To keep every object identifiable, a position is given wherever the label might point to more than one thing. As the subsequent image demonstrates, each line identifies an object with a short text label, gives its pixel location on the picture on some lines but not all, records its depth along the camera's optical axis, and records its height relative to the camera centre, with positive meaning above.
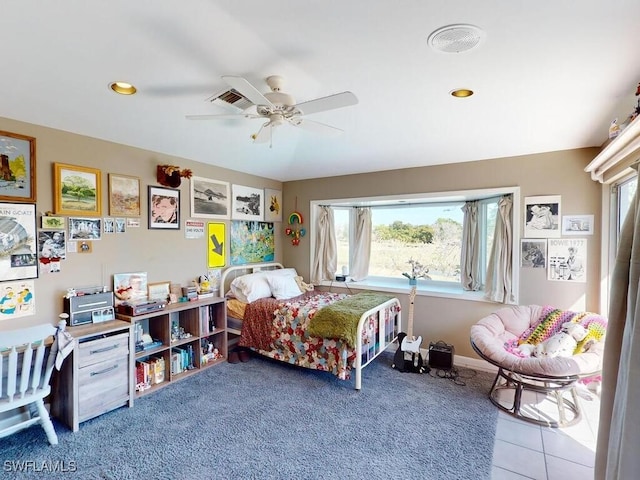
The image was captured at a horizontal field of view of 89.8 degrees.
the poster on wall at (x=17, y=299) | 2.34 -0.59
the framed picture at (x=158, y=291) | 3.21 -0.69
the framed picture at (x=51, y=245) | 2.53 -0.20
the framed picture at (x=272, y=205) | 4.60 +0.31
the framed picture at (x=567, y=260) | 3.07 -0.26
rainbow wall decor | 4.71 -0.04
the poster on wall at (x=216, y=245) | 3.83 -0.25
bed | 3.05 -0.99
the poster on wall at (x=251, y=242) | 4.16 -0.23
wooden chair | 1.97 -1.00
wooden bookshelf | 2.98 -1.17
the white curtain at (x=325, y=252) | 4.59 -0.35
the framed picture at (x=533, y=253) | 3.22 -0.21
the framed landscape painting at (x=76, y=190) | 2.60 +0.26
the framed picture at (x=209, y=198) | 3.67 +0.31
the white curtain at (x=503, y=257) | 3.36 -0.27
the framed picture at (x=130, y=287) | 2.97 -0.61
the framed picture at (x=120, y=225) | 2.98 -0.02
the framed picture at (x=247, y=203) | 4.12 +0.30
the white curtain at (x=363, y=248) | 4.61 -0.28
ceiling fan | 1.81 +0.75
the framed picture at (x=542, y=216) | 3.16 +0.16
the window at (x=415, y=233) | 3.87 -0.05
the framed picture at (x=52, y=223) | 2.54 -0.02
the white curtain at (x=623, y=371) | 0.95 -0.45
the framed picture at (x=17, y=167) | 2.34 +0.39
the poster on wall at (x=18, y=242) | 2.34 -0.16
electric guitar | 3.42 -1.37
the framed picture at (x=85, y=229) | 2.70 -0.06
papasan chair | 2.40 -1.00
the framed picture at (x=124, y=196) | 2.95 +0.25
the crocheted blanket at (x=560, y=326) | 2.62 -0.81
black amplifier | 3.40 -1.34
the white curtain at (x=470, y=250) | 3.88 -0.23
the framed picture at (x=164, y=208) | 3.26 +0.16
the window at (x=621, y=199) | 2.71 +0.30
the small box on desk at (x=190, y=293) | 3.42 -0.74
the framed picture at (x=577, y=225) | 3.04 +0.08
